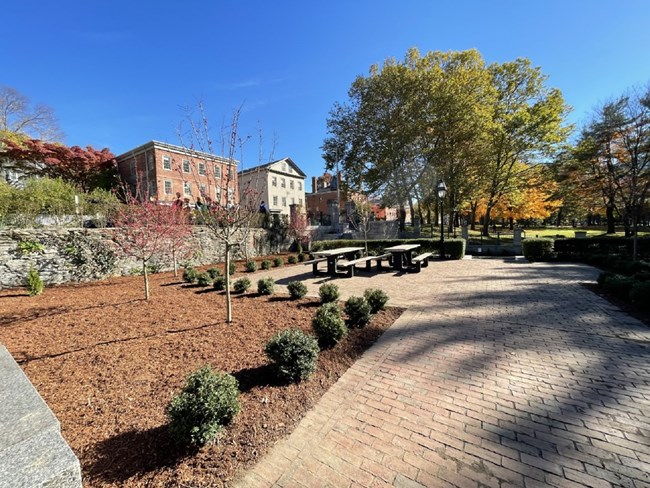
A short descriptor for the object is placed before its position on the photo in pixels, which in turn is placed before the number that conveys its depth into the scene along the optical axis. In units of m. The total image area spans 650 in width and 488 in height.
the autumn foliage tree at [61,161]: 22.55
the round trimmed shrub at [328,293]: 6.23
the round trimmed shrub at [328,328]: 3.99
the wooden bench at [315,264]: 10.84
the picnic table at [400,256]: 11.08
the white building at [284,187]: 35.50
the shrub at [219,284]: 8.10
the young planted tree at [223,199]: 4.65
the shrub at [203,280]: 8.65
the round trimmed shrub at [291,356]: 3.08
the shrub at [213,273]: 9.25
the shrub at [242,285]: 7.51
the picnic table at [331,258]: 10.58
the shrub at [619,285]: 6.07
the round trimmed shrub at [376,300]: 5.63
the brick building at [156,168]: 26.73
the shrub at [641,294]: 5.28
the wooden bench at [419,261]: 10.91
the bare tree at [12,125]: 23.12
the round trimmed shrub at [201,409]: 2.07
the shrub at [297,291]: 6.78
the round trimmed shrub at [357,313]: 4.85
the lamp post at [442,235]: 13.57
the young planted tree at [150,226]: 7.32
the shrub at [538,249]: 13.22
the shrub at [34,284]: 7.24
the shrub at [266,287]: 7.25
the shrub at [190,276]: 8.95
